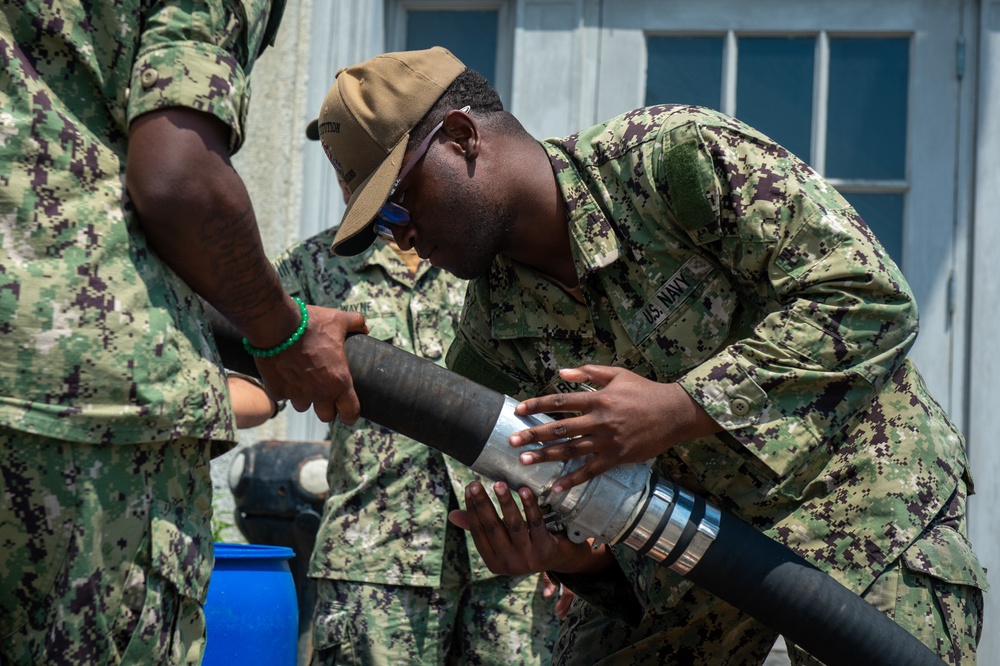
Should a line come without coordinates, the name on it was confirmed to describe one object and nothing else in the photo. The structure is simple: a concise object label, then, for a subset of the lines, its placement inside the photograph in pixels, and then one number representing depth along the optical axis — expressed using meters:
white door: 4.73
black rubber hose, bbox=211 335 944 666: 2.29
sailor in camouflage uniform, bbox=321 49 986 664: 2.24
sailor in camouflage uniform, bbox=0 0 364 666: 1.65
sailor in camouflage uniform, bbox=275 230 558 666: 3.53
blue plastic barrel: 3.23
